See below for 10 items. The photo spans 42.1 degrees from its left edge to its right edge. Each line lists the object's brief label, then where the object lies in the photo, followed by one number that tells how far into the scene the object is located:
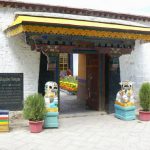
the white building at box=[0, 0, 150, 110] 5.59
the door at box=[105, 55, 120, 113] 7.01
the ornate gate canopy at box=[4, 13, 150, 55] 5.35
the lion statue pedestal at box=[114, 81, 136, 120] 6.26
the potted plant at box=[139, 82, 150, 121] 6.25
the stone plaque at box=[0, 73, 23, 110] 6.13
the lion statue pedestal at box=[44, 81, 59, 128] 5.60
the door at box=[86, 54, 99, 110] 7.38
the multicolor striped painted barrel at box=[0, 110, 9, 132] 5.33
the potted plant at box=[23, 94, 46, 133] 5.29
